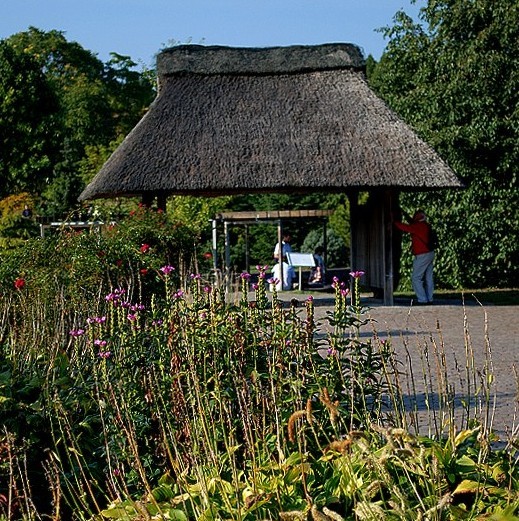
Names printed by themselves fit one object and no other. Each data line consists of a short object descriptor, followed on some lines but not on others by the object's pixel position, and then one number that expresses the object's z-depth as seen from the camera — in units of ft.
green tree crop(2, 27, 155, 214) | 131.64
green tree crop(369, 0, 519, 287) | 74.54
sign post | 81.56
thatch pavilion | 60.34
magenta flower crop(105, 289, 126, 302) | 19.47
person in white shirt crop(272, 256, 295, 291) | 82.02
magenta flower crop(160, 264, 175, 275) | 19.04
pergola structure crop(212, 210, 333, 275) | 83.92
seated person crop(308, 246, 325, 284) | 83.05
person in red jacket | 62.49
